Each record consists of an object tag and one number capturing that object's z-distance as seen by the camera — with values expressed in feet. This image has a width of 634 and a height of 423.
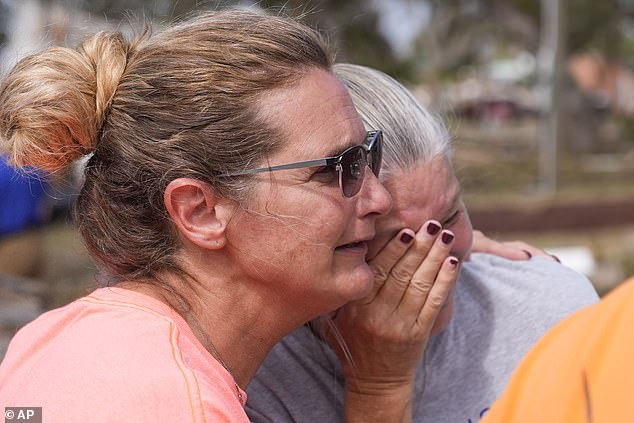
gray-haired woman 7.11
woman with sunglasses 6.76
